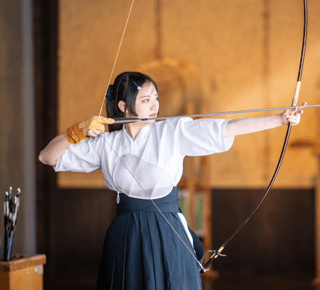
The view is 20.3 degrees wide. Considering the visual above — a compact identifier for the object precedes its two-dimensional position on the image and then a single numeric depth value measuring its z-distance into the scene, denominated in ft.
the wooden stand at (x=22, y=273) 14.56
